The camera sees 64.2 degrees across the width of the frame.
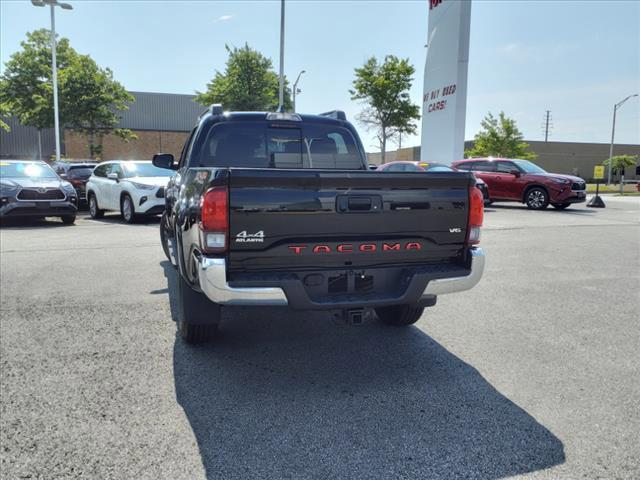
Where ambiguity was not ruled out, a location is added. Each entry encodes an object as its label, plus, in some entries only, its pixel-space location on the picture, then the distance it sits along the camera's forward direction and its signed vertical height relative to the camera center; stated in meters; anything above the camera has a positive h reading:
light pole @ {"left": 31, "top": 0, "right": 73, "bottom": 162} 26.09 +7.52
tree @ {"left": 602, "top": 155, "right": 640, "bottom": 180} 64.06 +2.70
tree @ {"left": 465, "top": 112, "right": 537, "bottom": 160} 51.19 +4.09
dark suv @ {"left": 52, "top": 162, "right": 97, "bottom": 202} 16.91 -0.13
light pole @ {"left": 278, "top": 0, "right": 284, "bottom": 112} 26.92 +7.22
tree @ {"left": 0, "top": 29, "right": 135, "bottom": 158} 33.06 +5.41
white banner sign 19.88 +4.00
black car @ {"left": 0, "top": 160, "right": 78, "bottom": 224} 11.88 -0.56
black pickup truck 3.11 -0.41
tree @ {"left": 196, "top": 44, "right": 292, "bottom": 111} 33.88 +6.08
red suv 17.09 -0.06
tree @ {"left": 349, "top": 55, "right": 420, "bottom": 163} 39.22 +6.67
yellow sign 22.19 +0.52
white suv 12.37 -0.43
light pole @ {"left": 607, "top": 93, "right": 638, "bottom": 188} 45.00 +6.95
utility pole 96.06 +10.79
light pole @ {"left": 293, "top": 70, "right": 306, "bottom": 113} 39.12 +6.67
